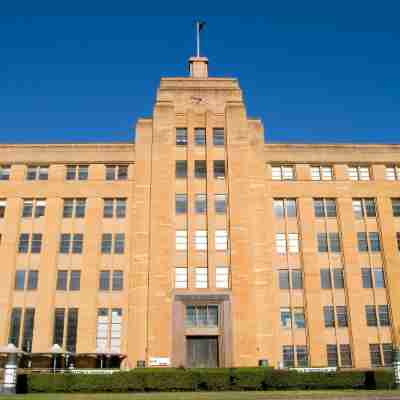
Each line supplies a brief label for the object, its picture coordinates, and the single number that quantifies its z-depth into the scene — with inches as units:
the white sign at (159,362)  1684.3
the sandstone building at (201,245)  1776.6
